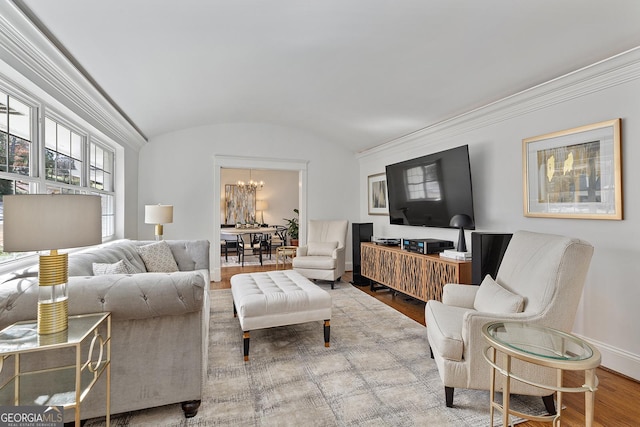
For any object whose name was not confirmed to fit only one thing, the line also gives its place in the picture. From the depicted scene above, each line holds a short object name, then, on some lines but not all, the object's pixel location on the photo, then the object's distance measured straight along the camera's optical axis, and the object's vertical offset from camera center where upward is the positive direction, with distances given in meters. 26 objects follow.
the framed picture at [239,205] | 9.20 +0.32
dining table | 6.98 -0.35
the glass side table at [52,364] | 1.26 -0.71
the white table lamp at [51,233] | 1.29 -0.06
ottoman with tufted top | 2.54 -0.74
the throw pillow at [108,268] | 2.19 -0.36
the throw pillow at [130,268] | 2.46 -0.41
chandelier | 9.26 +0.91
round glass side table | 1.19 -0.57
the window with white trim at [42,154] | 2.14 +0.54
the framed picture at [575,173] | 2.39 +0.33
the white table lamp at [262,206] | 9.50 +0.29
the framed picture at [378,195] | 5.45 +0.36
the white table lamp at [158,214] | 4.22 +0.04
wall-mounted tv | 3.54 +0.33
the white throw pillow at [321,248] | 5.10 -0.53
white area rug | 1.79 -1.13
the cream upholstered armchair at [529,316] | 1.80 -0.59
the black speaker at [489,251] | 2.86 -0.34
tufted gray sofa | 1.62 -0.63
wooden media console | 3.29 -0.67
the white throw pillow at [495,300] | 1.93 -0.56
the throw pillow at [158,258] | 3.16 -0.42
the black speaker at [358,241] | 5.12 -0.42
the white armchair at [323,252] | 4.78 -0.59
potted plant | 7.02 -0.36
